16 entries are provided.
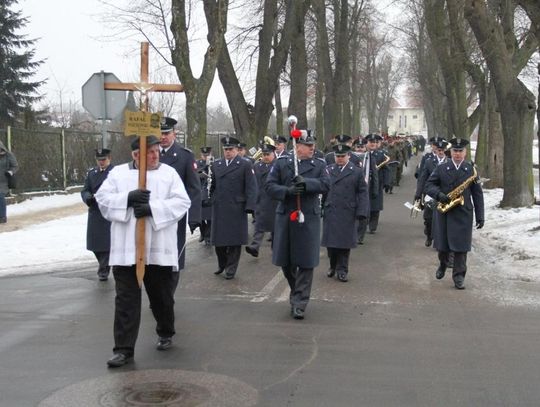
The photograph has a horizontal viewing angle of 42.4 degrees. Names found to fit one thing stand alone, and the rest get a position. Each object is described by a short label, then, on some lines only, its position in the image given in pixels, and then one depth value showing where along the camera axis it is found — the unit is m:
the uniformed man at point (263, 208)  10.58
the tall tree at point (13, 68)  31.64
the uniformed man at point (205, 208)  11.65
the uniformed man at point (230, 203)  9.31
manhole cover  4.61
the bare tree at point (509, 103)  15.16
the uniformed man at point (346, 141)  11.45
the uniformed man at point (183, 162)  7.42
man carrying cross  5.38
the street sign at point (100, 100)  11.98
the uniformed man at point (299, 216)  7.06
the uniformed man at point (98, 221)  8.93
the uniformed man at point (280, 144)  13.40
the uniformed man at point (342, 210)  9.20
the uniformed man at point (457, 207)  8.63
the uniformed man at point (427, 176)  11.84
